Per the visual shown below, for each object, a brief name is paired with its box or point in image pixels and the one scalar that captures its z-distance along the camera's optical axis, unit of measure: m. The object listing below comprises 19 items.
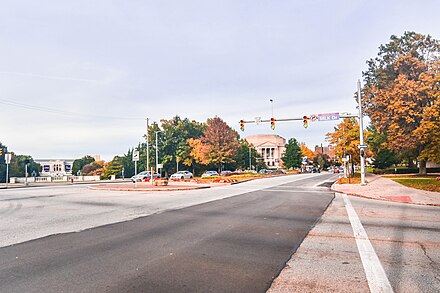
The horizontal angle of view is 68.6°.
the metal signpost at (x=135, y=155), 30.11
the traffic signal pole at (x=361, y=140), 26.39
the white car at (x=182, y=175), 49.79
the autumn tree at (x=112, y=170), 74.71
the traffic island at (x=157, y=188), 24.91
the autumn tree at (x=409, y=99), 29.72
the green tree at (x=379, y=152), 50.97
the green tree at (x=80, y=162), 125.86
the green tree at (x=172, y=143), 67.44
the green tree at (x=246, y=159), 76.56
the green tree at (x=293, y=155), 91.81
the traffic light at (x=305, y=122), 28.80
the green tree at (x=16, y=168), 73.75
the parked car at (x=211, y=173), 56.26
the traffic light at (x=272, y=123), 29.86
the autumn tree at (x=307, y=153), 111.62
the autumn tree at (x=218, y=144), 51.16
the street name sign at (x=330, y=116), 28.20
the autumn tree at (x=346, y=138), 37.16
